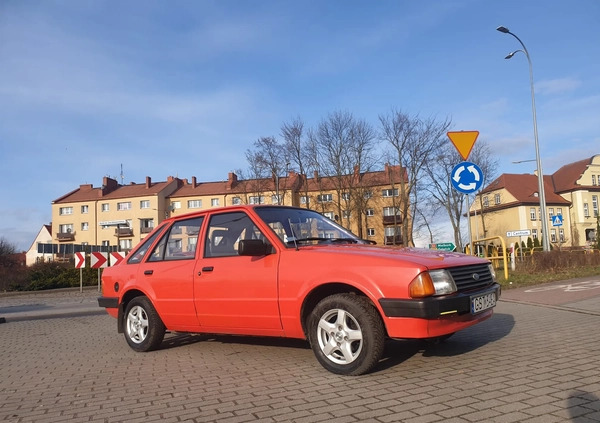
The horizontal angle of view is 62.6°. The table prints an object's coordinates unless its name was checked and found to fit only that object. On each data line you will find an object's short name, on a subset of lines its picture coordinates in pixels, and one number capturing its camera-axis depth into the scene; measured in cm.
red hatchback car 434
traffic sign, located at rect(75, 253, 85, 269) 2069
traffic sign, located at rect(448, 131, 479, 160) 987
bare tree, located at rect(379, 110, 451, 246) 4722
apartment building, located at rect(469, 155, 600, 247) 6769
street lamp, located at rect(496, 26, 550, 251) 2179
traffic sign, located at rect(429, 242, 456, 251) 1444
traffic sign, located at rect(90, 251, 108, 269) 1850
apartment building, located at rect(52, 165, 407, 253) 6538
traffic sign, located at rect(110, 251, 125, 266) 1592
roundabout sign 1008
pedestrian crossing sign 3095
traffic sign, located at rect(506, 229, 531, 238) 1848
